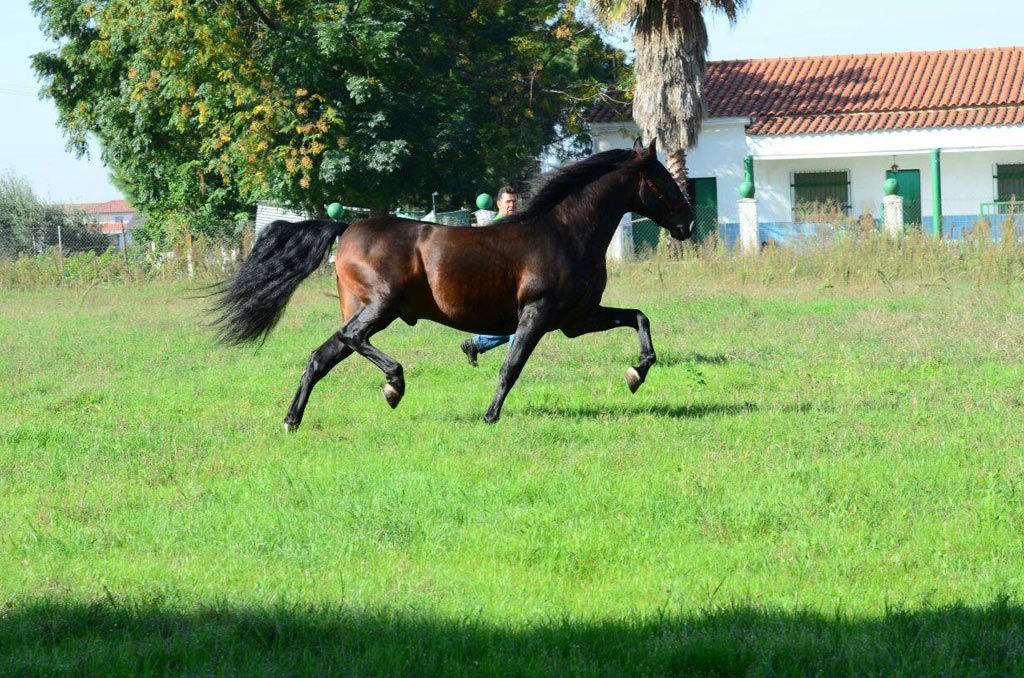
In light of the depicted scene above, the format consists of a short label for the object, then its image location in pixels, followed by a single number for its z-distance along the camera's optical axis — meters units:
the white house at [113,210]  145.68
